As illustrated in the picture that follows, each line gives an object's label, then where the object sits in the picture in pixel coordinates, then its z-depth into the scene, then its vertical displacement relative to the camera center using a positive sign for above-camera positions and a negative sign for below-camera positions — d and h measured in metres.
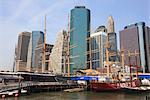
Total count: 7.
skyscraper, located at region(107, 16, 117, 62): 181.05 +21.27
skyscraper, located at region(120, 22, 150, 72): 149.74 +20.66
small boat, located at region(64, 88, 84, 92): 64.59 -5.67
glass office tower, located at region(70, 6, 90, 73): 179.12 +30.00
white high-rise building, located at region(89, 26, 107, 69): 155.25 +17.34
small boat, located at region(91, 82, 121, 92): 64.81 -4.64
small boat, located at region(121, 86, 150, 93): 63.18 -5.26
